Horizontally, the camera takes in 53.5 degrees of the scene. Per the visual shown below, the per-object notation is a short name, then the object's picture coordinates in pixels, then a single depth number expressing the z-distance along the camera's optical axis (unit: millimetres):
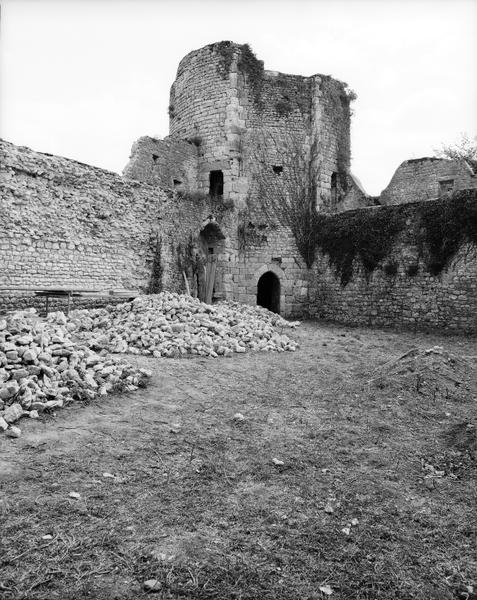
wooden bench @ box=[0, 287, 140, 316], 10250
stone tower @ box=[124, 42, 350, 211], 16359
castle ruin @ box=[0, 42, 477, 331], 12375
